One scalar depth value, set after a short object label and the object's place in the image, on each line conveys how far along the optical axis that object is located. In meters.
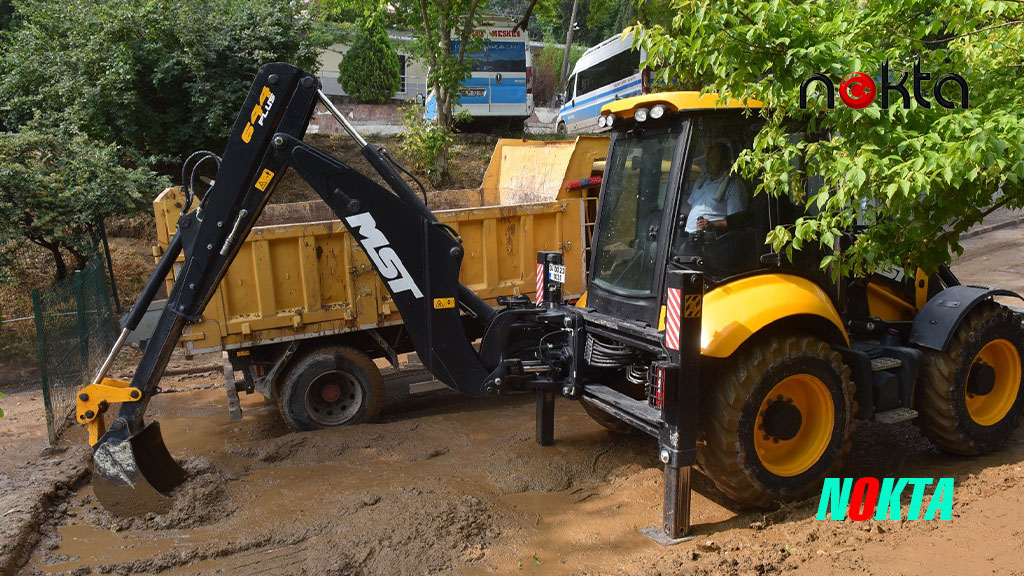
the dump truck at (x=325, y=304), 5.67
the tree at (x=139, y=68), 11.41
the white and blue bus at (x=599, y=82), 17.31
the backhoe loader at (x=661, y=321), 4.11
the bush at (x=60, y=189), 8.20
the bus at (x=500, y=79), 17.59
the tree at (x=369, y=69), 21.75
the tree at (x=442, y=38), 12.79
